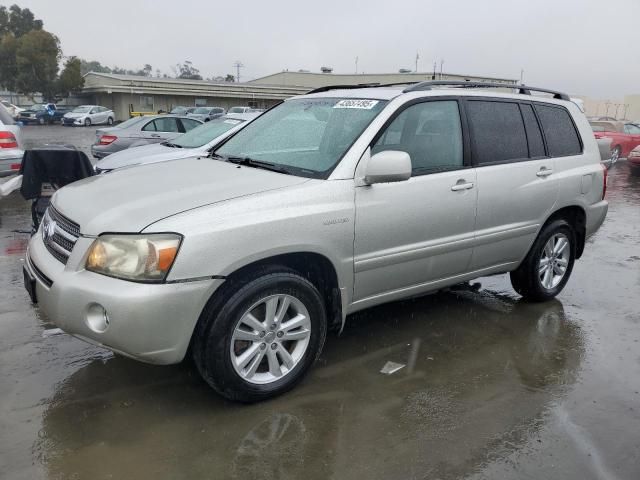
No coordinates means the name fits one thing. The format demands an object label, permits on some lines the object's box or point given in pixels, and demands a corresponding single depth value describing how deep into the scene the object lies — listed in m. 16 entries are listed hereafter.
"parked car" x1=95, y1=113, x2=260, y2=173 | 8.01
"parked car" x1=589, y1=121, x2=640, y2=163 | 18.94
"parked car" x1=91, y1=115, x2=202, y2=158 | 12.49
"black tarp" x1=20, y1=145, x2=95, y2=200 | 5.73
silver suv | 2.89
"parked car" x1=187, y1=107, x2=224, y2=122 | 34.80
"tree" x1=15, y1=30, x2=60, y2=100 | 51.59
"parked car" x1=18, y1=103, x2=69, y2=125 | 39.91
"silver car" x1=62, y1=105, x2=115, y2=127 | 37.72
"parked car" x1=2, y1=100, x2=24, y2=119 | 30.73
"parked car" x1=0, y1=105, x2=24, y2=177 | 8.32
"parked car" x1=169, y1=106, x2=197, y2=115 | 37.50
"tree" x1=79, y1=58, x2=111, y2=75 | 129.88
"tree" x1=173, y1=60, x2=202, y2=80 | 102.09
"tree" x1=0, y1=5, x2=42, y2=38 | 59.59
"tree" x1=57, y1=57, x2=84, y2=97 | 54.50
